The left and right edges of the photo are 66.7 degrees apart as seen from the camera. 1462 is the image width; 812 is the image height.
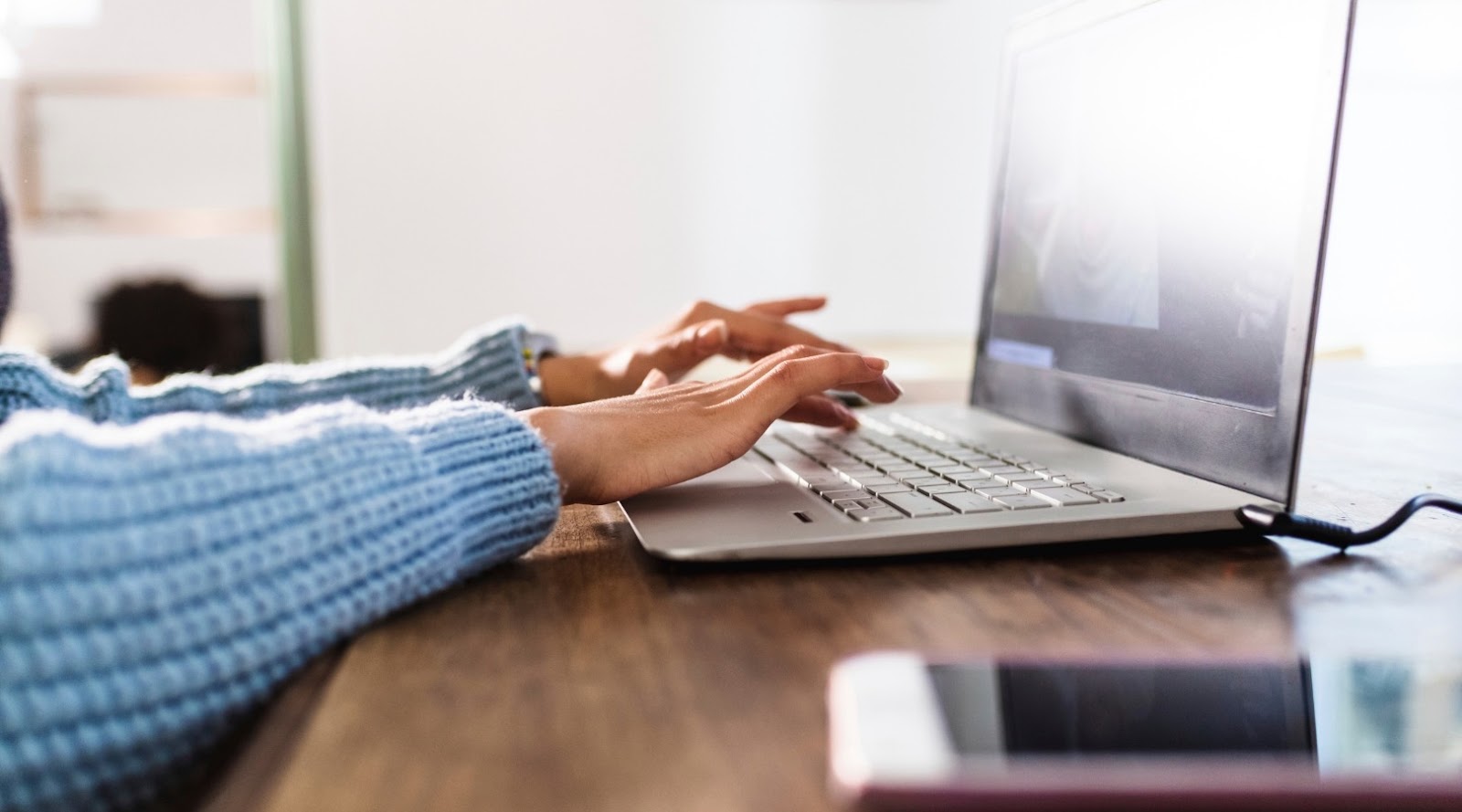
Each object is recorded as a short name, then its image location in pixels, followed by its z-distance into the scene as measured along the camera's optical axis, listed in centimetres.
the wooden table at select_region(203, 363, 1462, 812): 28
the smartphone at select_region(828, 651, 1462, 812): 21
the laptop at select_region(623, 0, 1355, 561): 50
